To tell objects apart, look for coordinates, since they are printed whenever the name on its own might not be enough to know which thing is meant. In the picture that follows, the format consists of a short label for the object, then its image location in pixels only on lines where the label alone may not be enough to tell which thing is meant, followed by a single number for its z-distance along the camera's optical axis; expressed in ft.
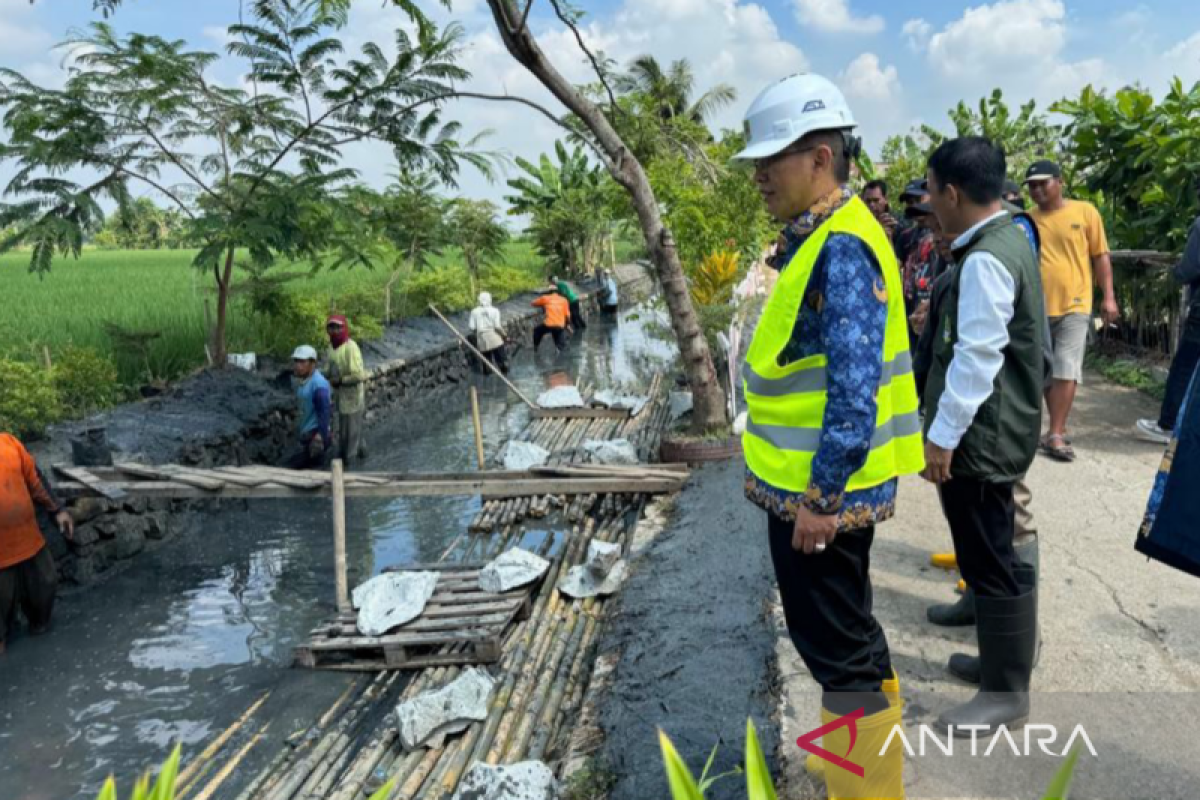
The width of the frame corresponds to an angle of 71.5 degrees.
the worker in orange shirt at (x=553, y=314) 48.52
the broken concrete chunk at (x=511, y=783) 9.05
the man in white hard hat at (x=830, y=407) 5.82
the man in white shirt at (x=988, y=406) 7.41
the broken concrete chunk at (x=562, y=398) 32.96
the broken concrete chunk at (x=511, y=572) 16.49
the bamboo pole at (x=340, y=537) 17.07
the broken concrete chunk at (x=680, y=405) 26.67
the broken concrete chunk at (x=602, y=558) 16.56
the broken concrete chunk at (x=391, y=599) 15.49
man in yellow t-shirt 15.40
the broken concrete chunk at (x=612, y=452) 23.61
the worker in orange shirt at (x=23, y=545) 16.70
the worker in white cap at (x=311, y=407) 27.40
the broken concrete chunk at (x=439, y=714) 11.87
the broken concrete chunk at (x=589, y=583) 16.29
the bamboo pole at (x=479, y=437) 24.79
